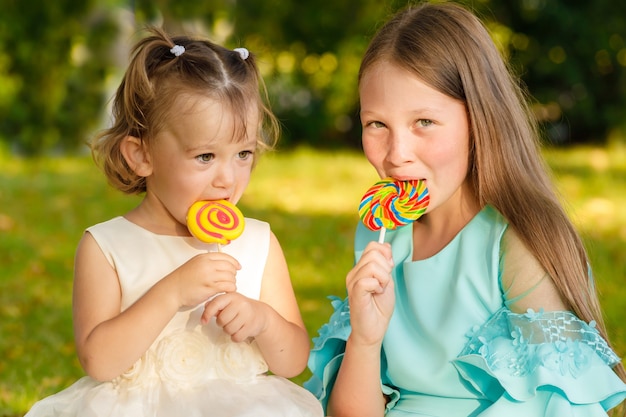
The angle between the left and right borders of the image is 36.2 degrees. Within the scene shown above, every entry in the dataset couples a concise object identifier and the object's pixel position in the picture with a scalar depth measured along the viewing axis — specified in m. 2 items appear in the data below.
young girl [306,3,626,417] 2.69
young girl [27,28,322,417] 2.50
